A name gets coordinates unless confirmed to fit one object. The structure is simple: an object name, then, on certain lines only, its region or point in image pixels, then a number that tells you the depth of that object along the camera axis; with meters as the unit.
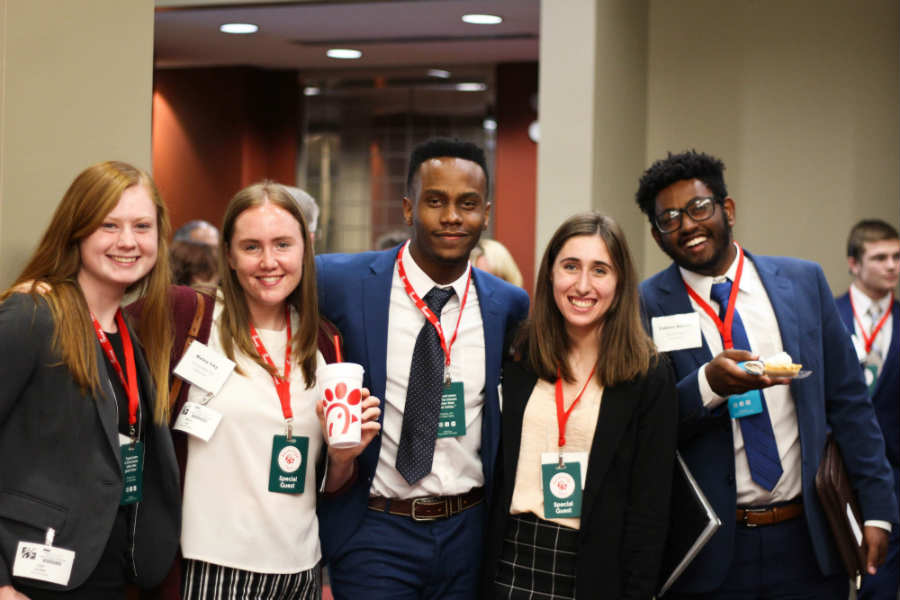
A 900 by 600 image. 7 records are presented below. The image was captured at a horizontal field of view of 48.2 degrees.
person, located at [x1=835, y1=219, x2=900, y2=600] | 4.95
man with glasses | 2.73
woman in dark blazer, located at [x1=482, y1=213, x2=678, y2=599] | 2.52
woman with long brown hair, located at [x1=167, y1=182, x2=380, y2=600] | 2.41
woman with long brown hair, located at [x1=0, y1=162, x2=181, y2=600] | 1.99
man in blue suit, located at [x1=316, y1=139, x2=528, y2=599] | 2.62
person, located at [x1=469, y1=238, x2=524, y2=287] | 5.30
